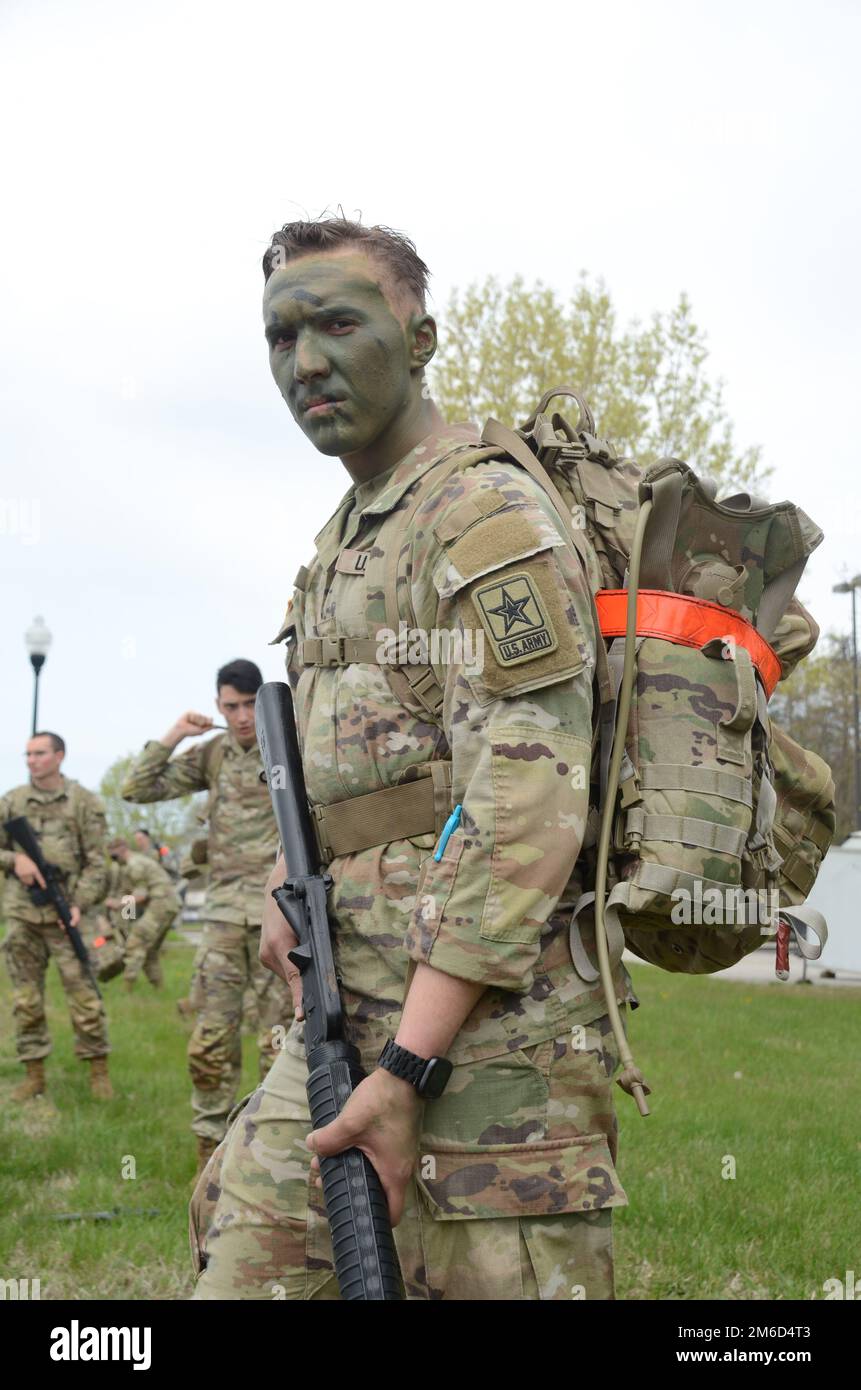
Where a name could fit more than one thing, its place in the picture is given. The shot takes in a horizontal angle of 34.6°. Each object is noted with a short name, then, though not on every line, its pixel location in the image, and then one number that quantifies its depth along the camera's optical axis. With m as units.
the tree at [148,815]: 64.44
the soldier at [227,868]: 7.55
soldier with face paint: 2.33
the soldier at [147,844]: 21.07
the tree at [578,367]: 19.14
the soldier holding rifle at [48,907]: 9.80
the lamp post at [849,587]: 30.84
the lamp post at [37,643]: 20.31
